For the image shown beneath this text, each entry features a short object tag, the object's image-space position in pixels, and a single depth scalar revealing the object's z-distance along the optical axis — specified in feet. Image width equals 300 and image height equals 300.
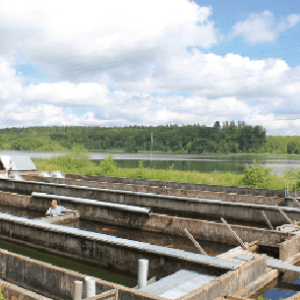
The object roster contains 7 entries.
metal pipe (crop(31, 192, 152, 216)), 49.70
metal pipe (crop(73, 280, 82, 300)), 19.38
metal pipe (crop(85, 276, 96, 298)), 20.04
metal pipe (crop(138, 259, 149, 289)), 24.06
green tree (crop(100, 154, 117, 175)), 114.28
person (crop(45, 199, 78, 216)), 49.42
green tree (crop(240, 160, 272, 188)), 82.72
